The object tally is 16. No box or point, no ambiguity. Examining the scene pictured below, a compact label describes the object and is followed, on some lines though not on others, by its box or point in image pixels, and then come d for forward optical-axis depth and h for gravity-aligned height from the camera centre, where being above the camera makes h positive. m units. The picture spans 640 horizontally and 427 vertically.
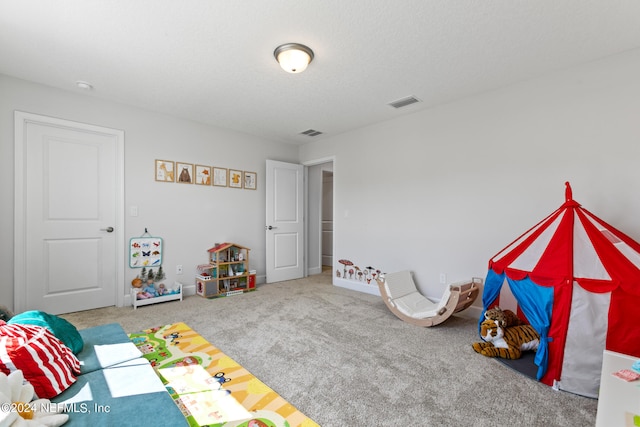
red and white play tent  1.72 -0.52
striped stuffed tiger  2.29 -1.00
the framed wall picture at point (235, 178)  4.60 +0.55
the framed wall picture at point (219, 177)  4.43 +0.55
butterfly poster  3.67 -0.49
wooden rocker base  2.80 -0.92
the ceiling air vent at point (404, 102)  3.40 +1.32
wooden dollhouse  4.13 -0.87
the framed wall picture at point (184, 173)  4.06 +0.56
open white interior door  4.94 -0.13
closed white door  3.06 -0.02
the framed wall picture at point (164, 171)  3.89 +0.57
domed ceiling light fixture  2.38 +1.29
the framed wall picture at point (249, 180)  4.77 +0.54
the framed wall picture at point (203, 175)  4.25 +0.56
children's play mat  1.62 -1.11
